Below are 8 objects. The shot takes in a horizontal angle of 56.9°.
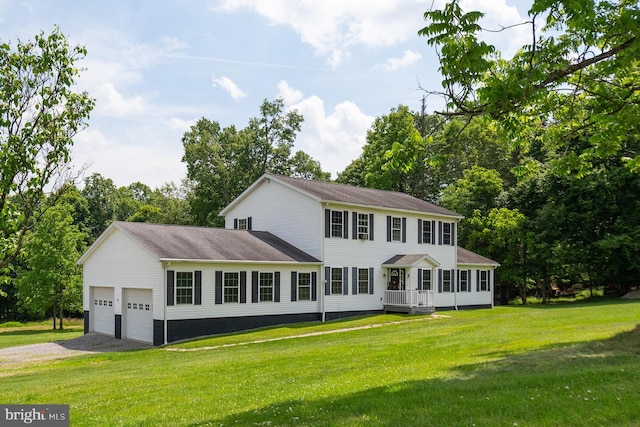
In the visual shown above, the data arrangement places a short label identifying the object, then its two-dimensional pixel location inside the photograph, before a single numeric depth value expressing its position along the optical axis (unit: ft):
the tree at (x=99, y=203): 231.09
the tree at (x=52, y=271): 116.88
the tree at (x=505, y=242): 130.11
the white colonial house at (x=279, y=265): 78.43
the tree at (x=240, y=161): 165.48
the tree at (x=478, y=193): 142.20
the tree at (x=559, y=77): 27.07
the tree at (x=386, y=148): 162.91
